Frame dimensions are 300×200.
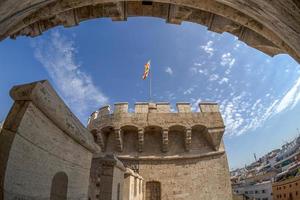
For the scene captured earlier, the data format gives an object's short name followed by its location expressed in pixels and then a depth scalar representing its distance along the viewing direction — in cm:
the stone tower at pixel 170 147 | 1302
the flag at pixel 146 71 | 1792
